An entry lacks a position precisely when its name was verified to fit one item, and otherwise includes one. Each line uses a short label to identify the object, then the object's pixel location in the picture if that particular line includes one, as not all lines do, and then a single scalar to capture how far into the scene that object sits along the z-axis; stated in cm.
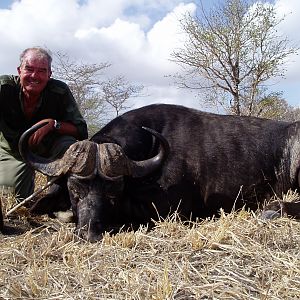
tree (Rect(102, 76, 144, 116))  2451
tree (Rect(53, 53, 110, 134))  2133
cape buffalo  379
